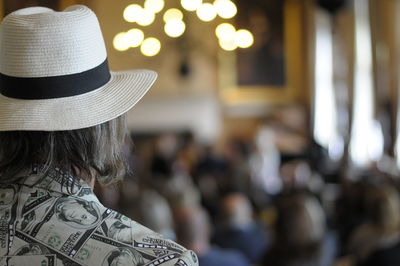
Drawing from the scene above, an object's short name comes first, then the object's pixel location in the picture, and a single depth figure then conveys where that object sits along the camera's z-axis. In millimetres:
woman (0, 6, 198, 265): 2445
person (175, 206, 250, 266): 7570
